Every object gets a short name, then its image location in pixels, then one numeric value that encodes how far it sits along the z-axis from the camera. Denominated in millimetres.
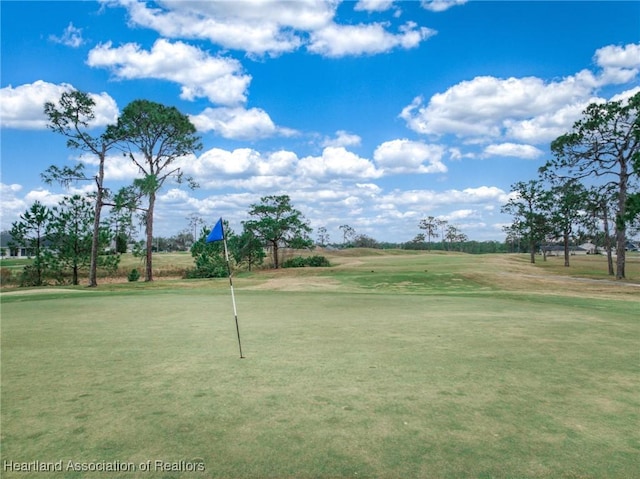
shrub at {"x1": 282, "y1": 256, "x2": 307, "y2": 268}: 52875
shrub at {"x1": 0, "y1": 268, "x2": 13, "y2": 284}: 38731
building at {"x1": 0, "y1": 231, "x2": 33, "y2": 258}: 35031
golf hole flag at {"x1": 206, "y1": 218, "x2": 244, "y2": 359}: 8734
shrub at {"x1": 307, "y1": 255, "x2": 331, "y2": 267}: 53406
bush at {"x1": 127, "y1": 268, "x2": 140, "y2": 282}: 37344
